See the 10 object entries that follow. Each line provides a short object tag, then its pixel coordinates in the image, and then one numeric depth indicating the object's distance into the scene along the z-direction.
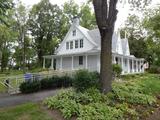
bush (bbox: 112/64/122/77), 11.87
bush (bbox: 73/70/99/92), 5.20
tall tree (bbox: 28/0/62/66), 25.22
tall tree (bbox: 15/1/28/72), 23.15
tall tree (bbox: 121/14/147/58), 23.61
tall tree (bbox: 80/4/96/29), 23.56
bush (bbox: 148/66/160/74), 18.62
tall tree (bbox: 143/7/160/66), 14.13
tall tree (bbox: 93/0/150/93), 5.42
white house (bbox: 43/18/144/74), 14.82
